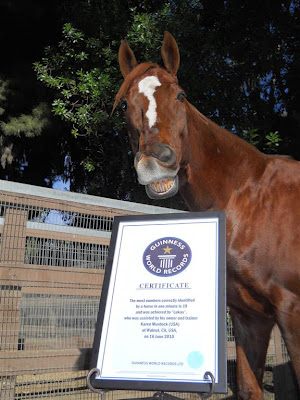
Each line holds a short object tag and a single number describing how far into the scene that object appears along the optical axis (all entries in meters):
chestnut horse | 2.11
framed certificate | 1.70
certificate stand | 1.74
